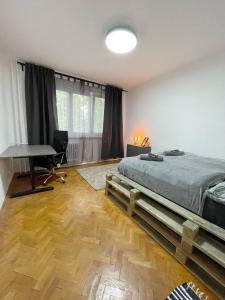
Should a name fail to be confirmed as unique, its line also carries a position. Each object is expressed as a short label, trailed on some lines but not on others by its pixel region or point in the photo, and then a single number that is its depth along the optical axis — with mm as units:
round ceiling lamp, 1888
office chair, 2699
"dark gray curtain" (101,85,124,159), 4309
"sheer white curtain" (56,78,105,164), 3617
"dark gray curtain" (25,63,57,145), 3064
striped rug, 989
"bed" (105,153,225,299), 1153
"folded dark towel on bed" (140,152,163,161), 2173
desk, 2131
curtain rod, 2982
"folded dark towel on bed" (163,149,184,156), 2706
